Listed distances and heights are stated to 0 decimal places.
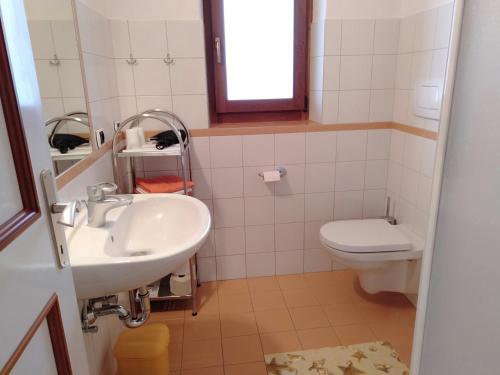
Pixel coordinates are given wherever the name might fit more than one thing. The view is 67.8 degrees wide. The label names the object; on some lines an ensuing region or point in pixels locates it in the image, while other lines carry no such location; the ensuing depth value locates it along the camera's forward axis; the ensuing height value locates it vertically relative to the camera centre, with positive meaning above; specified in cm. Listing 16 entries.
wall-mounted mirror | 113 +2
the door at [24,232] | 54 -22
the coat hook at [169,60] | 198 +11
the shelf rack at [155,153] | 178 -33
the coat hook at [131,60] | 195 +12
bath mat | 165 -124
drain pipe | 111 -67
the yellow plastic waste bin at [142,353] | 146 -102
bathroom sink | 93 -47
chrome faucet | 115 -36
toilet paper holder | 219 -52
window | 216 +14
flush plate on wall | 175 -11
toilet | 189 -86
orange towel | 187 -50
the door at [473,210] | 69 -27
